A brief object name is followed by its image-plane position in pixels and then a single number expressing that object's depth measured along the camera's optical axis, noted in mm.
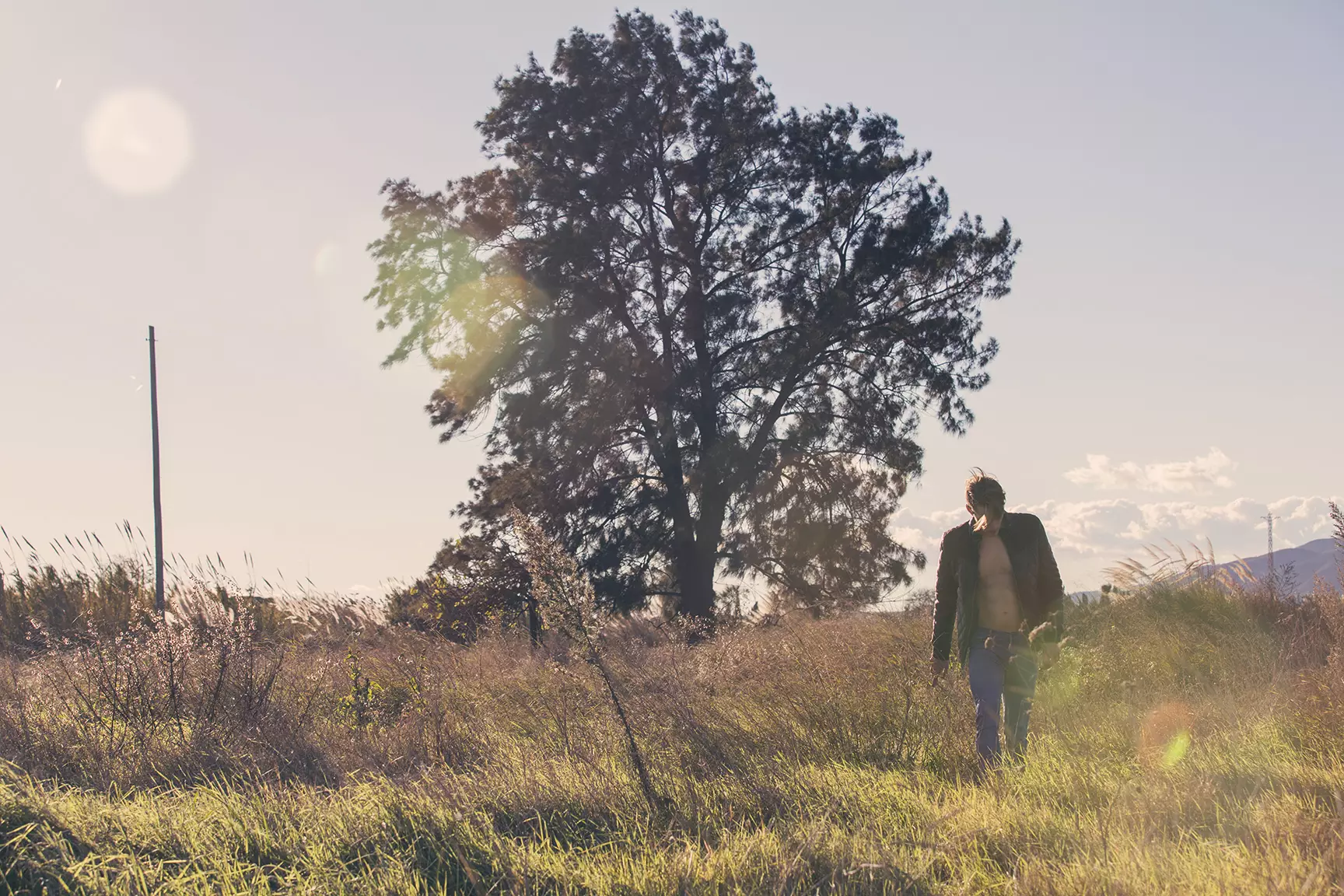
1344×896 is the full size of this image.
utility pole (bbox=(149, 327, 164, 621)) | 25797
